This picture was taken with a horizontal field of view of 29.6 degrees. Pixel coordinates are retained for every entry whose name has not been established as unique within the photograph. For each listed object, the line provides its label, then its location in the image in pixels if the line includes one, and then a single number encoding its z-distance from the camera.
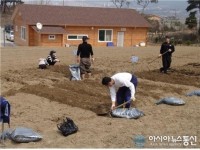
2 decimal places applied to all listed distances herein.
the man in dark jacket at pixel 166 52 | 13.17
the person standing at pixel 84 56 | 11.94
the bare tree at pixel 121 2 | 46.69
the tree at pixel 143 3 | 45.00
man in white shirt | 7.18
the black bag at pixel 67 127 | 6.40
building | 27.31
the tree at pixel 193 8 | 36.69
